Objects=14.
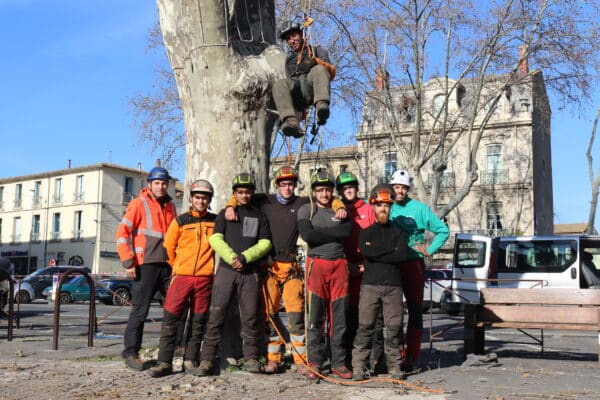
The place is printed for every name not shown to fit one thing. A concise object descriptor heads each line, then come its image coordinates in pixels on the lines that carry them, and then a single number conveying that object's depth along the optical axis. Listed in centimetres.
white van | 1820
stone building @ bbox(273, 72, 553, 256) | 4341
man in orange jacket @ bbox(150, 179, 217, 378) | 667
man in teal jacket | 716
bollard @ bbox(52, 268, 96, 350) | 876
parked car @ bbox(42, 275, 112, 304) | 2591
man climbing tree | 721
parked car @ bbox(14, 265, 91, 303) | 2655
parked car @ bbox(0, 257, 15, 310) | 1120
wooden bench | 762
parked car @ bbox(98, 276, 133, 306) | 2497
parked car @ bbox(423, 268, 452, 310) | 1988
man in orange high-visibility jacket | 704
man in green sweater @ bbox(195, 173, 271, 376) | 660
